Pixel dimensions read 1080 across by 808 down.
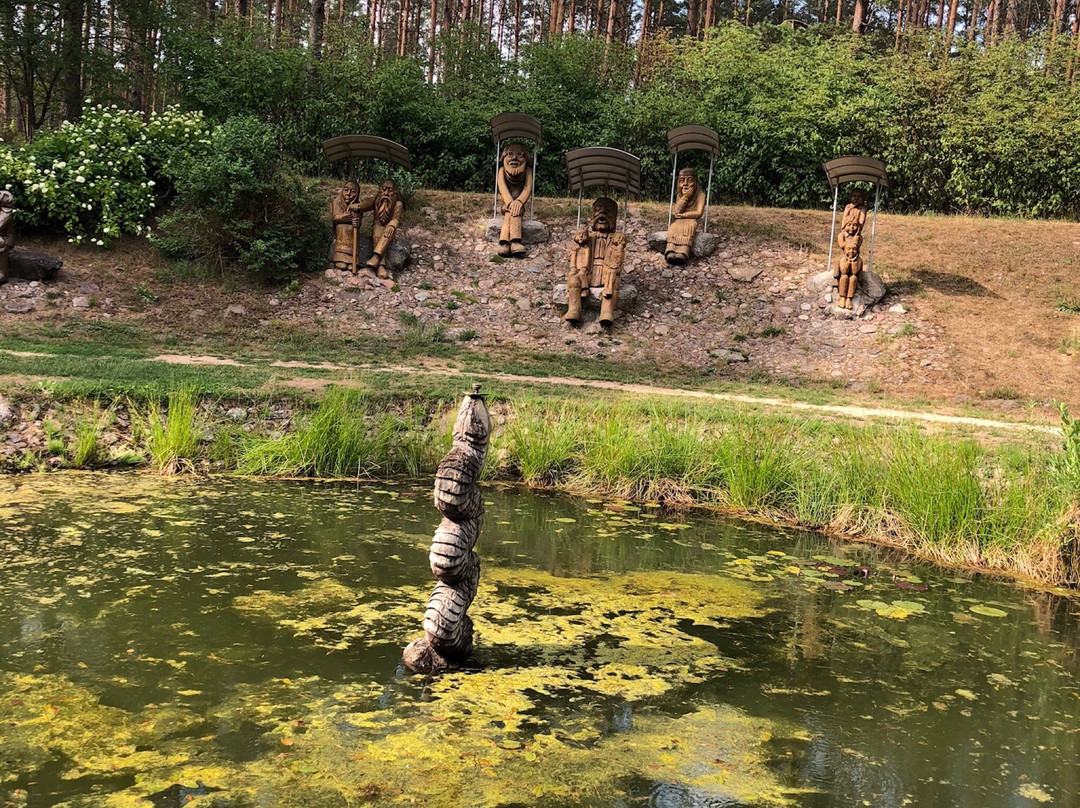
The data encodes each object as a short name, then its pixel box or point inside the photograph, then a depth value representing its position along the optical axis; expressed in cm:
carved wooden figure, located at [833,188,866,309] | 1546
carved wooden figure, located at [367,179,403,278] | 1648
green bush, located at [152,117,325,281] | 1553
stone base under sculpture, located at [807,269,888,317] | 1577
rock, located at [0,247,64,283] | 1467
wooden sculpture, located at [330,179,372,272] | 1639
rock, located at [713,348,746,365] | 1485
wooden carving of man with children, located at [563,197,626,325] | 1545
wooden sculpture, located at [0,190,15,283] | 1399
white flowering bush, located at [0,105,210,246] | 1550
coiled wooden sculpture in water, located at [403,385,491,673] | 418
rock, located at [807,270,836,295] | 1617
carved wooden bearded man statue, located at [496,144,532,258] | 1731
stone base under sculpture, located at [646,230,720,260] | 1742
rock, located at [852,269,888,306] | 1590
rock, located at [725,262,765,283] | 1689
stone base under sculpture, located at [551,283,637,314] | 1592
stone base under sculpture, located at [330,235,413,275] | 1688
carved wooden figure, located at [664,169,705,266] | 1706
